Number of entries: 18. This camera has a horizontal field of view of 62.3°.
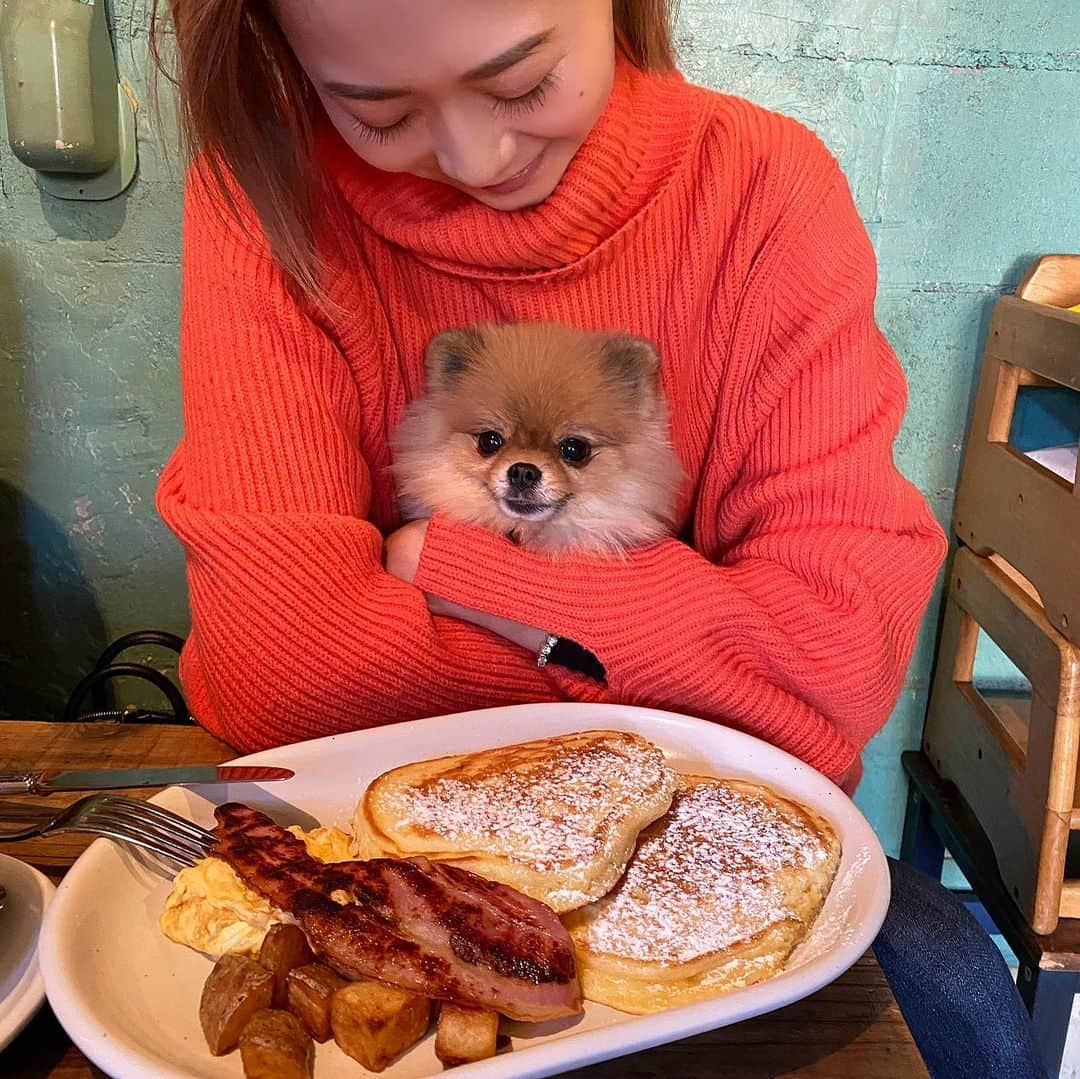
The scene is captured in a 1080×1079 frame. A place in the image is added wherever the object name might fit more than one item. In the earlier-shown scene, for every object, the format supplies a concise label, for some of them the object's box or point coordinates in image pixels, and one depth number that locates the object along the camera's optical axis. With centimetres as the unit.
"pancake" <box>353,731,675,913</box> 64
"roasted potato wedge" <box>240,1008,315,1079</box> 53
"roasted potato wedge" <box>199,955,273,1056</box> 55
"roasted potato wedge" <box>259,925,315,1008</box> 59
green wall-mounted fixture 130
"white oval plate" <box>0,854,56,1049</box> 58
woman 84
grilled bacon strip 56
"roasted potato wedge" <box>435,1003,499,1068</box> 54
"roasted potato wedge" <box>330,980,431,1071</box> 54
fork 68
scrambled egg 63
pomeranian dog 105
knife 77
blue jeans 89
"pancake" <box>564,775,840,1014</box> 60
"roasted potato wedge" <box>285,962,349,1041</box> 57
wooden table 58
